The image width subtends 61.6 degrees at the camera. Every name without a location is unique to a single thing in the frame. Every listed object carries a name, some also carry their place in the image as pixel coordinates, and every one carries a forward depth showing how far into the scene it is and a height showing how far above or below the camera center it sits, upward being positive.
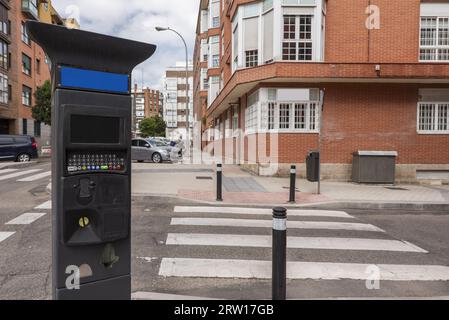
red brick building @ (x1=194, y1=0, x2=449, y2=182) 14.01 +2.23
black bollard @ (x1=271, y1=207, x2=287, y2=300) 3.46 -0.95
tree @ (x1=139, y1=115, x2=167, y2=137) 95.50 +5.82
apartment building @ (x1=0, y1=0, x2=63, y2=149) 30.48 +6.94
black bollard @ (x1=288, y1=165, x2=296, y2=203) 9.24 -0.89
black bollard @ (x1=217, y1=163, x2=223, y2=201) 9.32 -0.82
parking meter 2.50 -0.04
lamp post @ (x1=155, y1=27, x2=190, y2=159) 25.30 +7.71
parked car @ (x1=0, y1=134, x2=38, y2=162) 22.06 +0.02
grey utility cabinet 13.13 -0.53
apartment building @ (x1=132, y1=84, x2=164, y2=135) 152.38 +20.02
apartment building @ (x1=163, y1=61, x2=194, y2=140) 116.06 +15.73
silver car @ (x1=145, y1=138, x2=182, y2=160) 23.25 -0.14
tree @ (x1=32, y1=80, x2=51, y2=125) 31.22 +3.80
